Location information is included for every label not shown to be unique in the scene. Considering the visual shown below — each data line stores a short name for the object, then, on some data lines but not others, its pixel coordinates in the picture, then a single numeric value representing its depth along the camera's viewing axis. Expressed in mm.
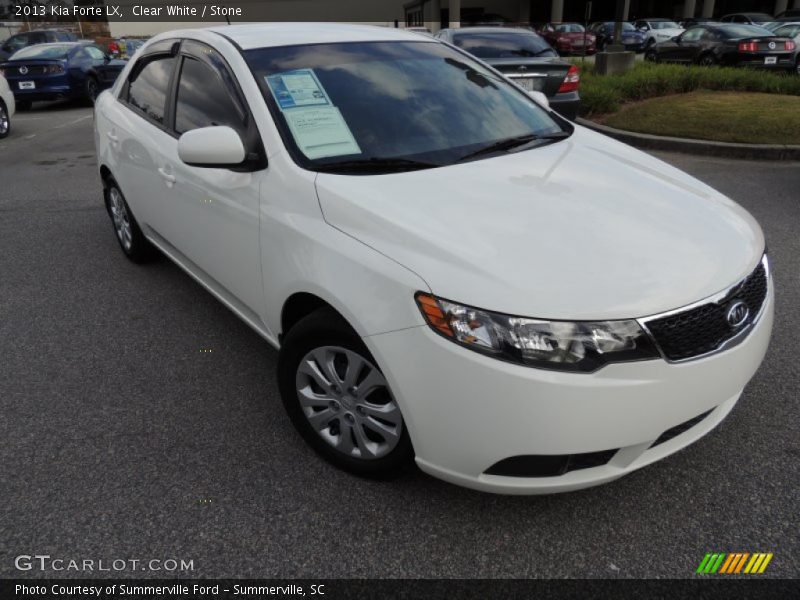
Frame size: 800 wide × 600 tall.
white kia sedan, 1832
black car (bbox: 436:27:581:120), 7770
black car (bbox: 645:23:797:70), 13656
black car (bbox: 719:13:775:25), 27286
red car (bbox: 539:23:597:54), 27734
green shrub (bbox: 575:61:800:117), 10462
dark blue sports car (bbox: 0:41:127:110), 13367
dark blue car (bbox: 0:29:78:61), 18938
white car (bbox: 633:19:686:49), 26000
